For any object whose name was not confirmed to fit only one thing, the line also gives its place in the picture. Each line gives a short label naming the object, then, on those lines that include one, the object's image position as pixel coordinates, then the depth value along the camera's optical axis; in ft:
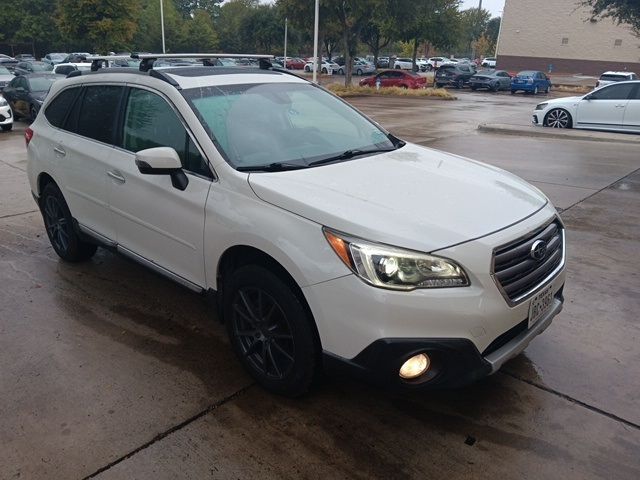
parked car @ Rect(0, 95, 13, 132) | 45.34
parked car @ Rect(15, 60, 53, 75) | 79.61
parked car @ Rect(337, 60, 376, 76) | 176.10
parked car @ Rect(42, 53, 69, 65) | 134.41
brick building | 173.68
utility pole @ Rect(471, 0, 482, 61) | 289.62
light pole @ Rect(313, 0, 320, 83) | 80.32
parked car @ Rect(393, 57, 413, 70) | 197.36
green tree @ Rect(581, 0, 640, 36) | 58.36
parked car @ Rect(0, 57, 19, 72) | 91.44
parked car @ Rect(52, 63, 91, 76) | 61.31
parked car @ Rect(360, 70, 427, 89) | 105.19
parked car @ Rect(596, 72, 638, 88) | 101.40
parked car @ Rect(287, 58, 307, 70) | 190.20
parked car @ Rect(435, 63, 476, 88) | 123.34
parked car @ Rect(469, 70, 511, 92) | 117.60
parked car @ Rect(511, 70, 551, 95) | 112.88
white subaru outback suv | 8.36
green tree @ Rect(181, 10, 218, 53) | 206.08
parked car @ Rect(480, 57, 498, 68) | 205.18
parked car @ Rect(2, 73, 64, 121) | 49.60
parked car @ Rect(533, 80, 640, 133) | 44.39
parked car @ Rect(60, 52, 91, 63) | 116.57
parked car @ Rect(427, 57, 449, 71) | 200.31
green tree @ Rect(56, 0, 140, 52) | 106.22
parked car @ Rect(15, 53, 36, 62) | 170.60
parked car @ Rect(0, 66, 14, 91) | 66.70
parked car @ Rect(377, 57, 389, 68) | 195.64
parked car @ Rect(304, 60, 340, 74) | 181.47
